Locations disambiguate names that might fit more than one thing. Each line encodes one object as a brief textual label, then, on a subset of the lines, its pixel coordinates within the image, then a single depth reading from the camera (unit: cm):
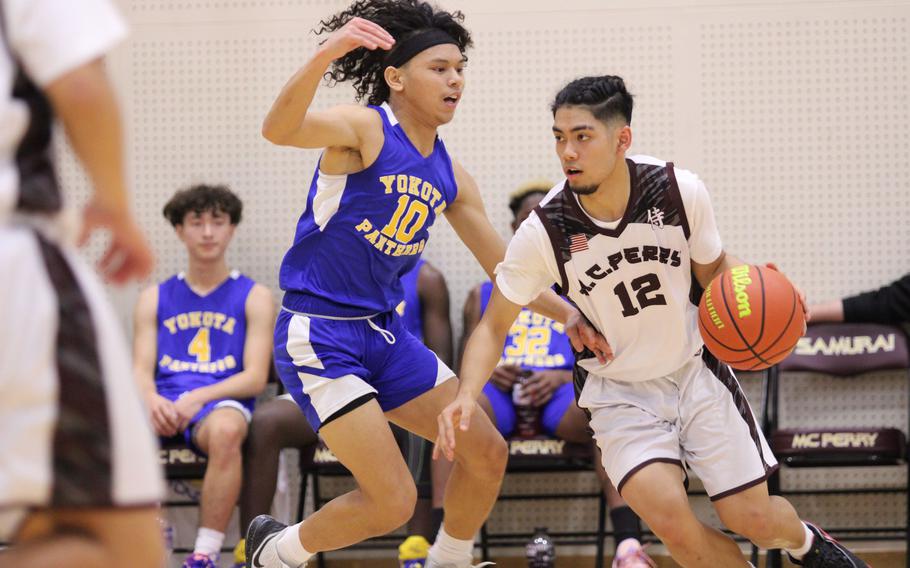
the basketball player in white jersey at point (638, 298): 771
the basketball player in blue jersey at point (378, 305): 786
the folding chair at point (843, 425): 1136
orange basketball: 736
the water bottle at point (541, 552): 1130
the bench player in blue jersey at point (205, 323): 1211
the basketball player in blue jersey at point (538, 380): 1095
